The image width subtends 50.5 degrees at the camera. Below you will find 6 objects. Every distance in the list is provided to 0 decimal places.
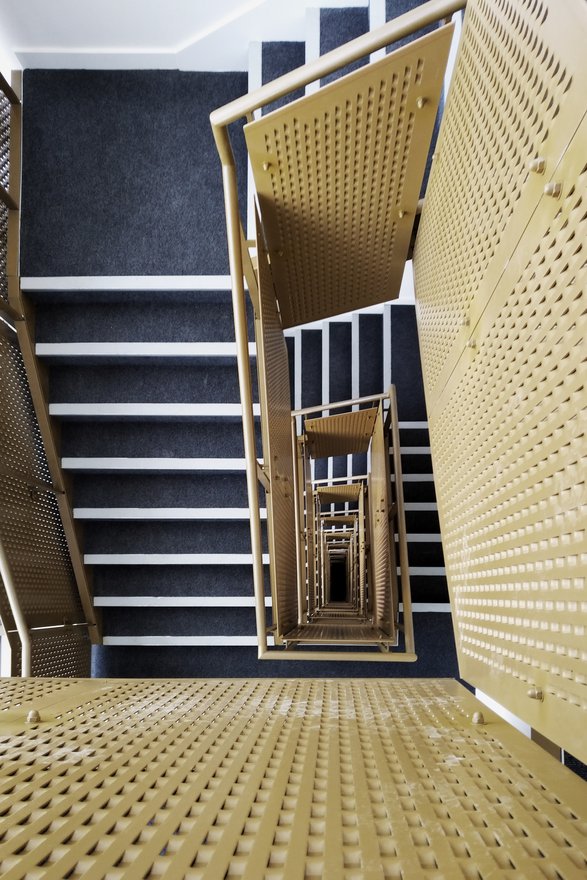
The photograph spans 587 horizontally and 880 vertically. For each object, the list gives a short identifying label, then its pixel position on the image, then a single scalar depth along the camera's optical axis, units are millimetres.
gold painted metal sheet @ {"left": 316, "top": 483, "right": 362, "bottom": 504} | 6699
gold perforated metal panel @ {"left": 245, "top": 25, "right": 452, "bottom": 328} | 1708
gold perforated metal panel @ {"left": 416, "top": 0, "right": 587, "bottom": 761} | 834
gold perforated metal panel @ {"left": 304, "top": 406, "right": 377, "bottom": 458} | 4680
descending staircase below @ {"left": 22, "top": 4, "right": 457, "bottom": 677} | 3469
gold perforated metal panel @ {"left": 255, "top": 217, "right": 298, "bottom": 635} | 2723
